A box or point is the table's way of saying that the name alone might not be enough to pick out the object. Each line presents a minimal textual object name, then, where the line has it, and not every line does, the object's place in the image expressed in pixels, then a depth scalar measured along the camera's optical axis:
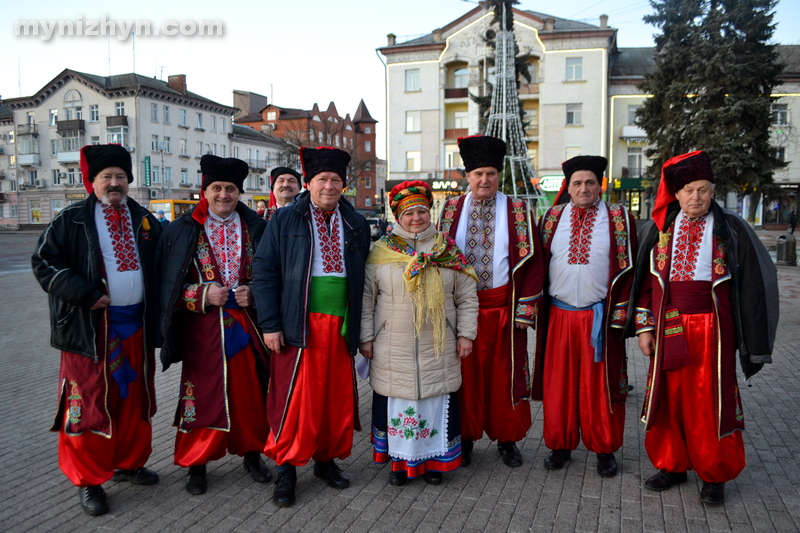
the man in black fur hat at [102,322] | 3.39
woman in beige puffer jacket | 3.57
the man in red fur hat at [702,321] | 3.33
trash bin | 16.92
